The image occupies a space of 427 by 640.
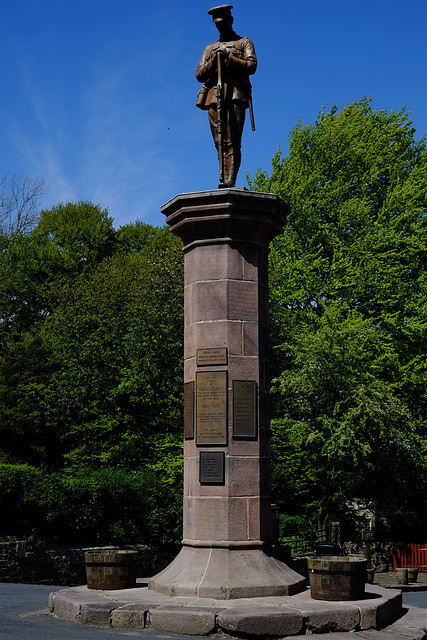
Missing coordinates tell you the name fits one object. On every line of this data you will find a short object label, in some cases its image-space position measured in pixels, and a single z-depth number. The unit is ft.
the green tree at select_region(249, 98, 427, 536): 75.61
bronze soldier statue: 34.88
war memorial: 29.30
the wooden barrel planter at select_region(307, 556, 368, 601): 29.48
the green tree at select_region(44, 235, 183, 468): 83.10
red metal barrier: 79.15
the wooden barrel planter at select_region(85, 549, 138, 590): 32.60
